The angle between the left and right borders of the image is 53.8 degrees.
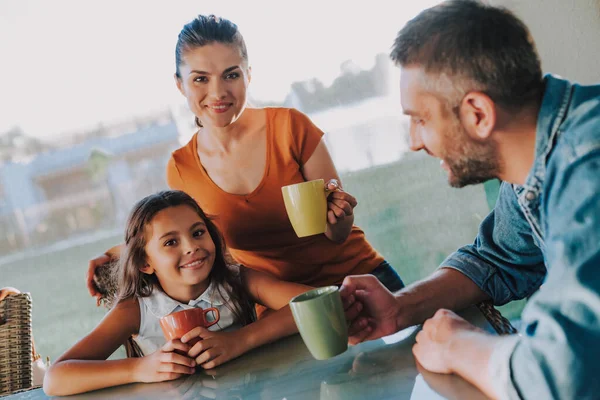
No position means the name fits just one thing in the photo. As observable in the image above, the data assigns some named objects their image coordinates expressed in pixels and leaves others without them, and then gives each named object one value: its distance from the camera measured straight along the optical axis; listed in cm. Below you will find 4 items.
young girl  115
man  58
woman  150
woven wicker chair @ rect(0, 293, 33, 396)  159
